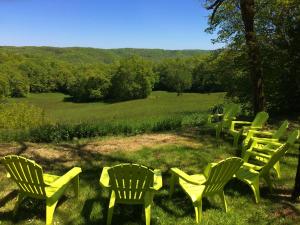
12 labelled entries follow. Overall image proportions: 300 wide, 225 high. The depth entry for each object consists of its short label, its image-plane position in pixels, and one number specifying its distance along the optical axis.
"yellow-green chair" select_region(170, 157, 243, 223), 3.62
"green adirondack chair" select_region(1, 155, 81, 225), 3.45
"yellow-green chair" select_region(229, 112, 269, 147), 6.35
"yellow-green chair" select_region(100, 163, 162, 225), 3.41
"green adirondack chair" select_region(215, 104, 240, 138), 7.29
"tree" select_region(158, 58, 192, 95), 64.21
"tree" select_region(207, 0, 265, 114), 7.94
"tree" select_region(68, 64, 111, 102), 60.86
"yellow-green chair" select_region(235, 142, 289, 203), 4.20
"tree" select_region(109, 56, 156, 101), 60.86
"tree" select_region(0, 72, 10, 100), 42.27
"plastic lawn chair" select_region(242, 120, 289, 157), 5.47
